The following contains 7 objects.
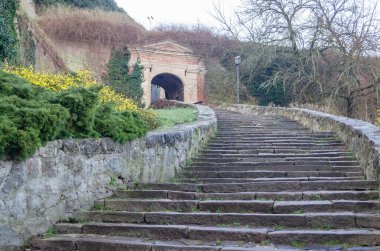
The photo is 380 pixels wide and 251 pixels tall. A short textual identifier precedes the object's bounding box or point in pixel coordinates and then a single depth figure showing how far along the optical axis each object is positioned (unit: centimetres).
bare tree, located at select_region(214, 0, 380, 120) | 1822
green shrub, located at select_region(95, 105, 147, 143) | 541
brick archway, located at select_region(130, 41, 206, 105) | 2445
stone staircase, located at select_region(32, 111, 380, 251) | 409
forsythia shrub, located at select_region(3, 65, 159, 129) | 841
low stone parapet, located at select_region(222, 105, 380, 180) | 591
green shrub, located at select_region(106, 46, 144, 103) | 2370
